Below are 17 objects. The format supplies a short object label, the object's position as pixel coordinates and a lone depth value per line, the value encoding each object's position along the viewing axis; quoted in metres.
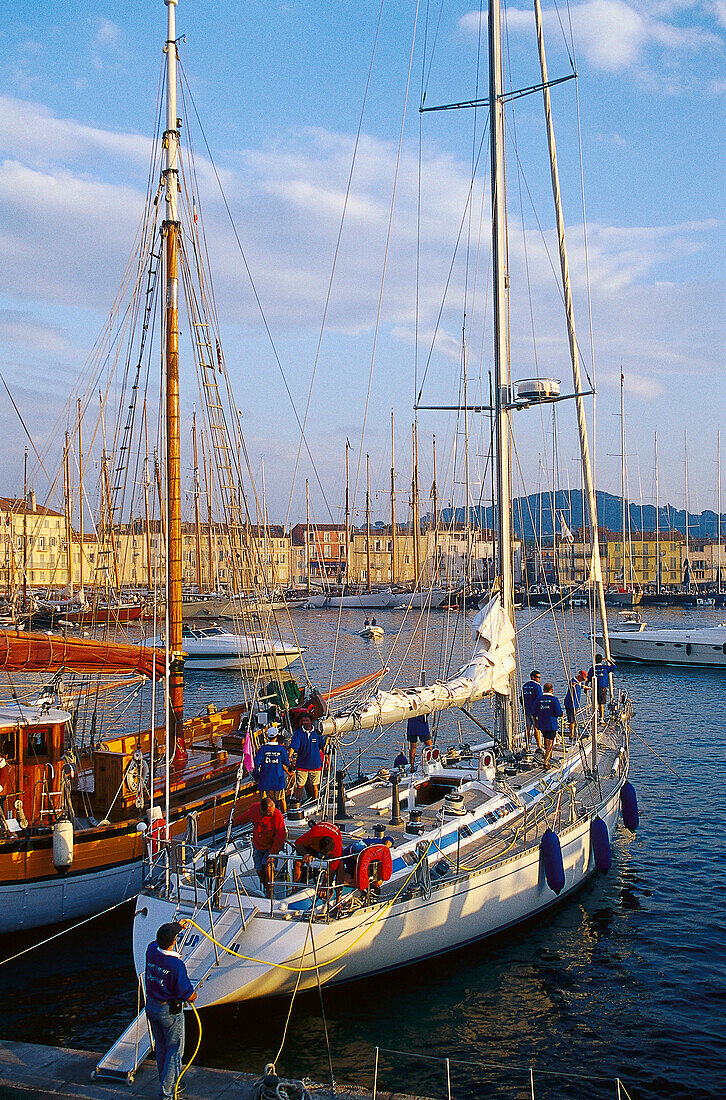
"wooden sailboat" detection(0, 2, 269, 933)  13.33
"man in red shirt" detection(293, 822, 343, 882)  11.03
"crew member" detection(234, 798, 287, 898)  11.02
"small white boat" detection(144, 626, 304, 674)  51.09
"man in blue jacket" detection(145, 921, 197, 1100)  7.75
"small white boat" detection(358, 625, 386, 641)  71.64
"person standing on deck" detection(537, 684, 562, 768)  16.48
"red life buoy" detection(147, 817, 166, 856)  12.55
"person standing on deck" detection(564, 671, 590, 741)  19.78
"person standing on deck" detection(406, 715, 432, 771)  17.34
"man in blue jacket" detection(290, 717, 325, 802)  13.94
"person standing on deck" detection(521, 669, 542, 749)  16.96
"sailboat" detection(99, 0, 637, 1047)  10.03
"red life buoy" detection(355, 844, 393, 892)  10.84
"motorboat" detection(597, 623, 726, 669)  49.22
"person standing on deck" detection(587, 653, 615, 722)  21.25
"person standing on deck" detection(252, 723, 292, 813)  12.43
